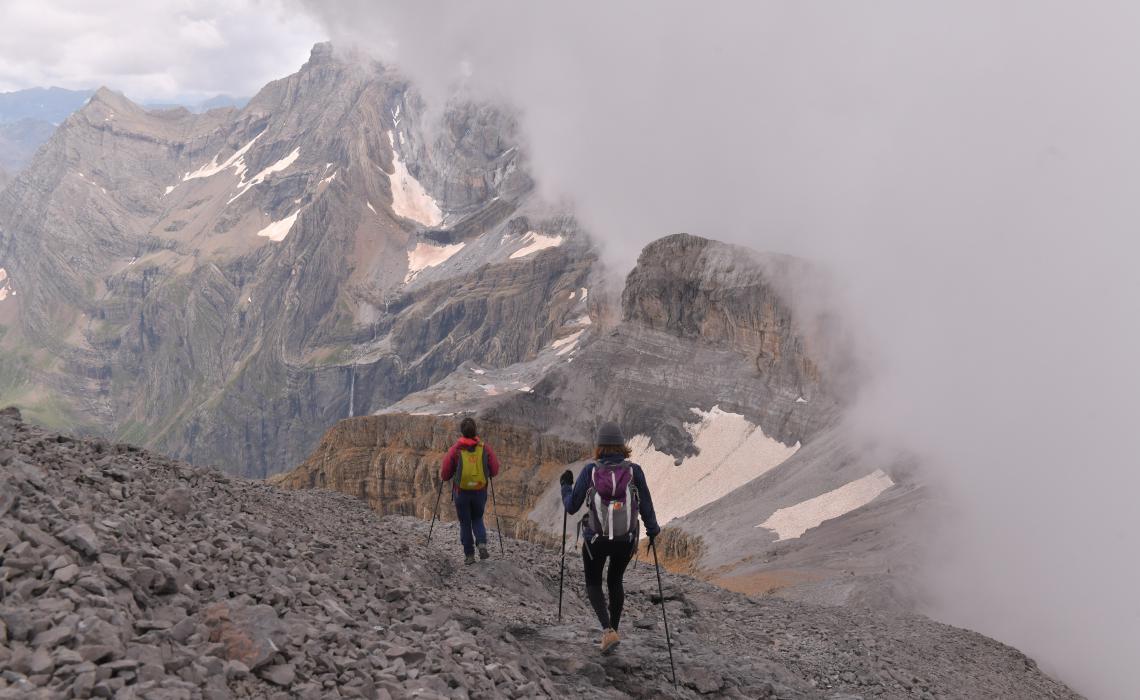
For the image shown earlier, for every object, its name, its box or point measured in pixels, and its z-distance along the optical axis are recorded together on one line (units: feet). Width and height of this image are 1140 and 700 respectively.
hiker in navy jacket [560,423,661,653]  39.11
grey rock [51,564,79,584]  25.59
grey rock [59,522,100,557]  27.86
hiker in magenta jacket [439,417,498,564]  52.37
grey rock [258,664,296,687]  25.66
